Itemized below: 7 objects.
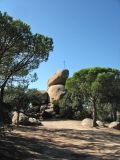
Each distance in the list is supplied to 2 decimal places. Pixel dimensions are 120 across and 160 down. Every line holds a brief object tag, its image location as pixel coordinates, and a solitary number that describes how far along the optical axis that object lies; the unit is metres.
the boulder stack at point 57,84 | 28.40
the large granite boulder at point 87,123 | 20.71
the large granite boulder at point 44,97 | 28.32
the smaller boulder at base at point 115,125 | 20.19
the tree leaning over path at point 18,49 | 14.30
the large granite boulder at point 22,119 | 19.68
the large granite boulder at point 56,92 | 28.25
